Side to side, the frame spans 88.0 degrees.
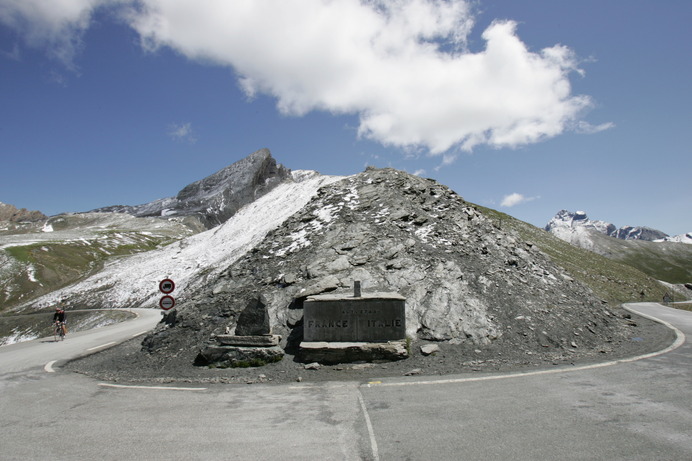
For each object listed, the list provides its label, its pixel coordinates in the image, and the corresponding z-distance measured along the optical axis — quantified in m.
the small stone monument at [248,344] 13.24
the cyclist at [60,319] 23.54
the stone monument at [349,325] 12.98
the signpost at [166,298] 16.56
